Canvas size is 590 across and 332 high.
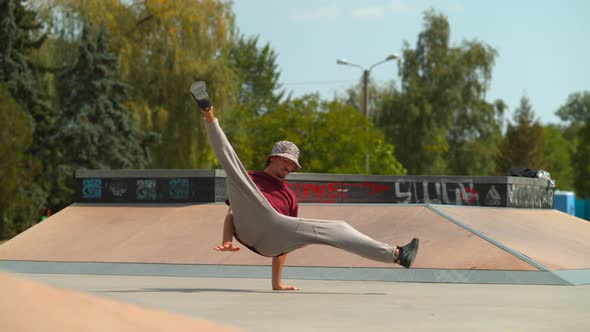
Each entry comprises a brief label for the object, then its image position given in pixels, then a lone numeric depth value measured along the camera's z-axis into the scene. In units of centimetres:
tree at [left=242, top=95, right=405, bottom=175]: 4131
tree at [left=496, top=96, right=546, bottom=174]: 6600
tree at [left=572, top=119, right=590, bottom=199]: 7144
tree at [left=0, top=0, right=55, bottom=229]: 3597
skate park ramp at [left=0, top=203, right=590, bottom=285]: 1387
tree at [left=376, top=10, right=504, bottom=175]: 5303
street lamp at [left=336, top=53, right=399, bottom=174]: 4102
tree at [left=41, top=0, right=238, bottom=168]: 3709
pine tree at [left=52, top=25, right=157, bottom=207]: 3628
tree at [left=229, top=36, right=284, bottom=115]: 8112
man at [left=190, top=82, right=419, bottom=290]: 927
